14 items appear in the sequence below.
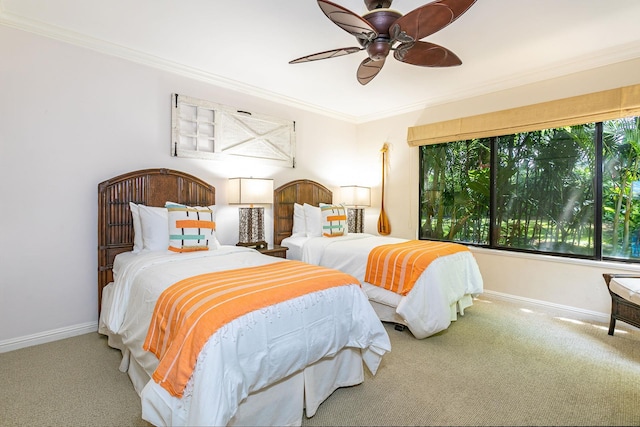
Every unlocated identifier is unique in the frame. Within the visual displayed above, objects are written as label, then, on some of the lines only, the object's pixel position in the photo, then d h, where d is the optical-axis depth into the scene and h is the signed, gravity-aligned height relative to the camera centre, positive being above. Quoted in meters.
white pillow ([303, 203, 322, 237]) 4.10 -0.16
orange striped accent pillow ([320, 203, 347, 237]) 4.00 -0.16
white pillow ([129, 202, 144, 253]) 2.81 -0.20
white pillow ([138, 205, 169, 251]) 2.75 -0.19
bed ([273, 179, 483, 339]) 2.65 -0.56
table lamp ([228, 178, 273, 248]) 3.57 +0.07
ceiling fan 1.73 +1.11
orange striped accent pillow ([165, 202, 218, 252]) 2.67 -0.19
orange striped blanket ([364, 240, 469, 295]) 2.72 -0.49
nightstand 3.56 -0.50
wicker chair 2.49 -0.81
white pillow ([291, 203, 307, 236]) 4.24 -0.17
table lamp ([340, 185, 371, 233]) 4.82 +0.12
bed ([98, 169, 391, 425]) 1.30 -0.64
